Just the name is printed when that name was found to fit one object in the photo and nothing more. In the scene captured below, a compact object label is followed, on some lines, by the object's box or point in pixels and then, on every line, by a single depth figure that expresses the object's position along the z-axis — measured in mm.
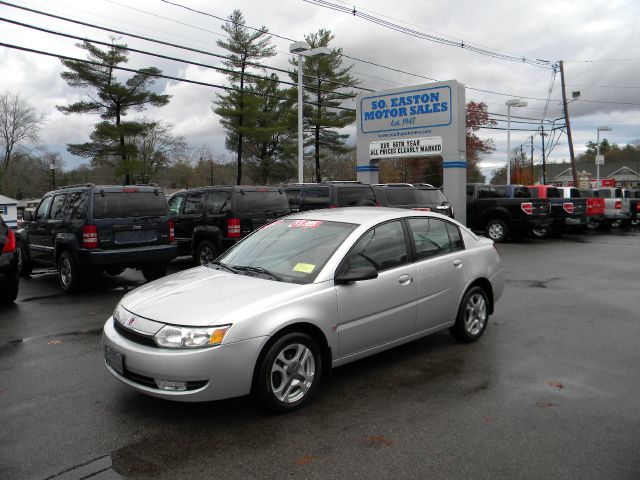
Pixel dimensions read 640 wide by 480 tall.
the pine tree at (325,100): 38312
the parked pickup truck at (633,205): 24641
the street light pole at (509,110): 31047
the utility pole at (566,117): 33719
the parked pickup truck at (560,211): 18688
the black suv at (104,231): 8484
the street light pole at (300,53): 19719
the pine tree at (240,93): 35062
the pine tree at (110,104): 34312
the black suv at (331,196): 12680
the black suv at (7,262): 7520
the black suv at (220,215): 10361
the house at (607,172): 95812
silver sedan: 3631
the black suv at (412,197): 13961
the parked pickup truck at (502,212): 17031
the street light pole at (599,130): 43050
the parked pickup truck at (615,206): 22516
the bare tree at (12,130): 64500
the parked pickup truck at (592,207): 21031
